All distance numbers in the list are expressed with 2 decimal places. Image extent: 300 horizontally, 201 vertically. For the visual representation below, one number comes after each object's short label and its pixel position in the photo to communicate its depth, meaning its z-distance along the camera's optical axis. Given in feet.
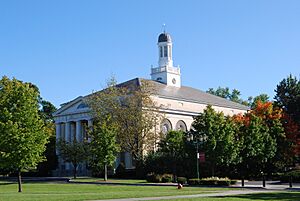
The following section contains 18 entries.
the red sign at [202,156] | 166.30
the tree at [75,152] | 225.97
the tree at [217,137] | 165.78
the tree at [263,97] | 363.35
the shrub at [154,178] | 161.54
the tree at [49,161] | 266.36
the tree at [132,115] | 206.80
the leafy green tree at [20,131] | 114.01
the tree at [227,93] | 413.80
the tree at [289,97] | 206.49
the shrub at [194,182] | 145.11
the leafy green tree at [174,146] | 184.75
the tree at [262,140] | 155.43
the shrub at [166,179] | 161.99
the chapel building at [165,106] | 257.34
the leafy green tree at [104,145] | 184.65
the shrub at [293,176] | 149.59
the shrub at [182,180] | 143.16
